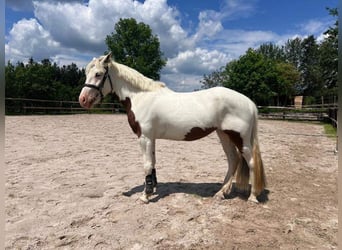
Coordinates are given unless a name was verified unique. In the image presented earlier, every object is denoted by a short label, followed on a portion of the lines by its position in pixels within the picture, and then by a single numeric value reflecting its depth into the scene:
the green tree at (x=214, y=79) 41.42
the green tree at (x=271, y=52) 54.28
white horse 3.46
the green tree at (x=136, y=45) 31.62
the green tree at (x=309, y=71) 48.34
